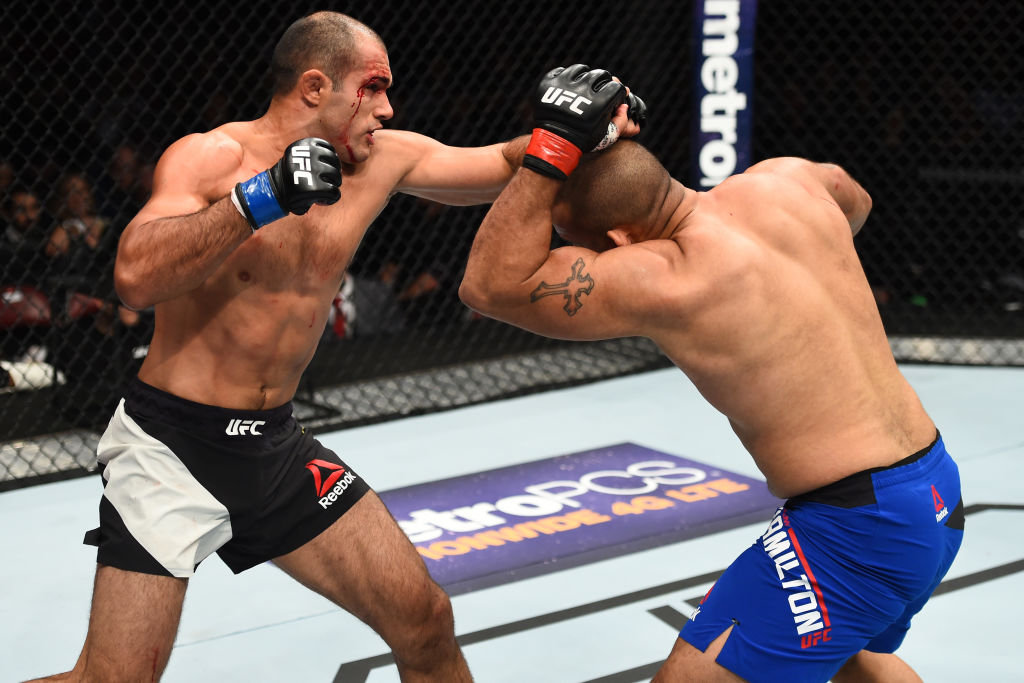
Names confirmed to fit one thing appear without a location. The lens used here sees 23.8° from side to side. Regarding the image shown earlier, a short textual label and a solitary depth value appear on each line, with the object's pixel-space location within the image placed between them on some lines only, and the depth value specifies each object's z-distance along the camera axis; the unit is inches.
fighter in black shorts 151.5
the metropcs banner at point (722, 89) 319.2
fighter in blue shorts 149.1
